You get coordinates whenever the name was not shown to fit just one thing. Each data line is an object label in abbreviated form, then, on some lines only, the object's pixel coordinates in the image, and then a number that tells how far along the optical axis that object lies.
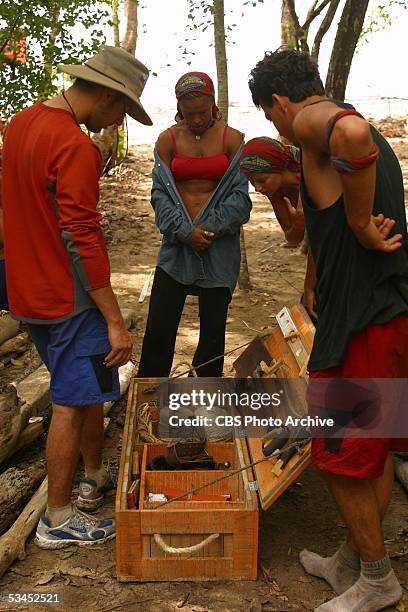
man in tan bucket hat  3.34
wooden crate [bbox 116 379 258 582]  3.31
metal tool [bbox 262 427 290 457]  3.50
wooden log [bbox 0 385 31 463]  4.05
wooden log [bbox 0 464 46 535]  3.74
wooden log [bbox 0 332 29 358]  5.93
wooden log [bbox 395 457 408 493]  4.12
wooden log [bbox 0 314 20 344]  5.99
